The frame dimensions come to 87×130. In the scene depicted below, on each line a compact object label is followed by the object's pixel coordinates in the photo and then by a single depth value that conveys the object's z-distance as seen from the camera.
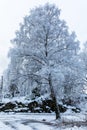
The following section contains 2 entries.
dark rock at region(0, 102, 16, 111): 19.50
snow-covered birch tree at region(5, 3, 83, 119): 11.70
